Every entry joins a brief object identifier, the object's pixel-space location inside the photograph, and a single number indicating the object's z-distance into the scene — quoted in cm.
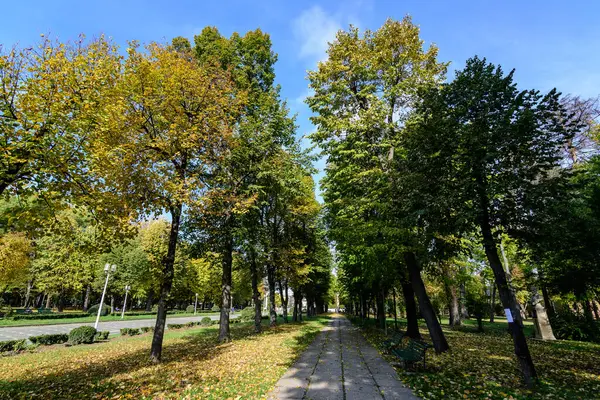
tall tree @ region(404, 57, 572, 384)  775
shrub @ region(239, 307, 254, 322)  3506
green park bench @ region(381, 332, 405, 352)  1130
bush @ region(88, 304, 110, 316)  4238
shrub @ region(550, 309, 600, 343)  1720
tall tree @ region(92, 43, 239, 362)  1018
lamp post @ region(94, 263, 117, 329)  2229
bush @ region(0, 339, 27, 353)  1433
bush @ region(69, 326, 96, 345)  1700
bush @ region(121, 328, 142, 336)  2177
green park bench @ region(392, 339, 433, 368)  847
